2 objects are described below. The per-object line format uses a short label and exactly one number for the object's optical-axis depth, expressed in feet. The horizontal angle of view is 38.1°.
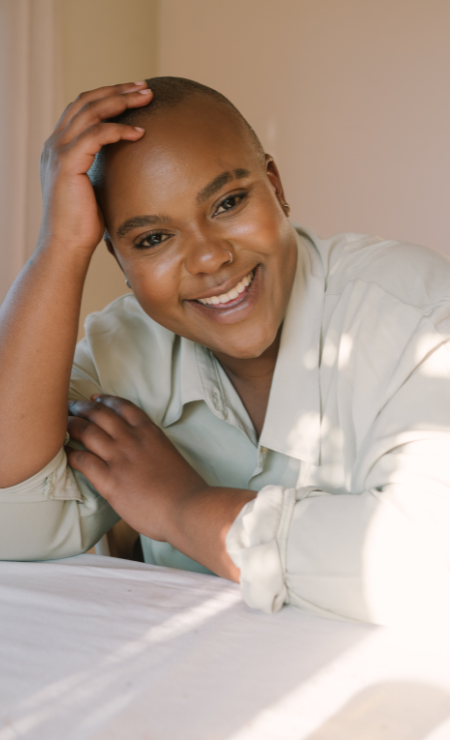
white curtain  6.74
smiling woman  2.72
